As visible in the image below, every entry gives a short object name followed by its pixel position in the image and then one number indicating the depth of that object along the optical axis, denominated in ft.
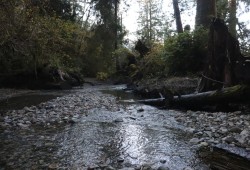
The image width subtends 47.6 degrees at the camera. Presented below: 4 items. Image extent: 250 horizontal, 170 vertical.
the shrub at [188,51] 37.71
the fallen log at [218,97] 20.76
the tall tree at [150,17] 130.00
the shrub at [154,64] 47.88
